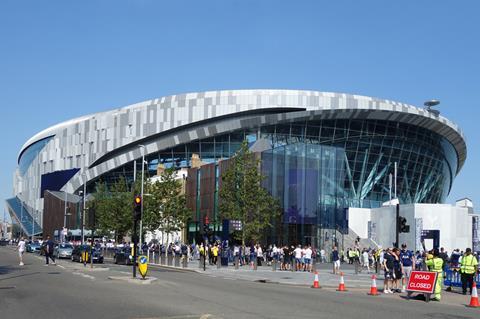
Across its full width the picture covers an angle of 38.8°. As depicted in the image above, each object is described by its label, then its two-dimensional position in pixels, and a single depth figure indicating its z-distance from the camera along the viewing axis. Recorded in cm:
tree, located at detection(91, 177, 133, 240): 7981
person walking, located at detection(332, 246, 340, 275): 4203
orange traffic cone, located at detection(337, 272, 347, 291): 2835
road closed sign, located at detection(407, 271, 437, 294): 2447
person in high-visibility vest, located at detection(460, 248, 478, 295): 2741
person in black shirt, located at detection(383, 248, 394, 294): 2724
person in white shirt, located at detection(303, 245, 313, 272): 4562
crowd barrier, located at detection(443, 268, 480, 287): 3142
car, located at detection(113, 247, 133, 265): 5092
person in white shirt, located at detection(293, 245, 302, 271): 4656
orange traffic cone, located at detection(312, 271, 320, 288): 2995
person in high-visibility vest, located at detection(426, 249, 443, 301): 2464
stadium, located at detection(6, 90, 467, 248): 9700
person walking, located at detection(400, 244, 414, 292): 2845
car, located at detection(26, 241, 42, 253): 8544
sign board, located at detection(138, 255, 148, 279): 2992
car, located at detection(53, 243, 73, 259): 5931
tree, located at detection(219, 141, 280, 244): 5484
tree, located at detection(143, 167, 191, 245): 6906
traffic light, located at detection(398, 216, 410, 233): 3148
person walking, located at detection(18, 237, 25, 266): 4394
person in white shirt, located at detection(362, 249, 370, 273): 4900
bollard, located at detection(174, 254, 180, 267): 5303
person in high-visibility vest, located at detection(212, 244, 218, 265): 5349
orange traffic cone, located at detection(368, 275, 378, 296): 2628
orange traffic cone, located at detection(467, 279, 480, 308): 2249
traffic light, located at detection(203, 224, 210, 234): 4829
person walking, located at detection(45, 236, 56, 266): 4408
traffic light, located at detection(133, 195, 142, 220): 3141
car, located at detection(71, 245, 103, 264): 5149
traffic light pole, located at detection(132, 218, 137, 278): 3072
